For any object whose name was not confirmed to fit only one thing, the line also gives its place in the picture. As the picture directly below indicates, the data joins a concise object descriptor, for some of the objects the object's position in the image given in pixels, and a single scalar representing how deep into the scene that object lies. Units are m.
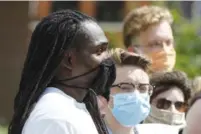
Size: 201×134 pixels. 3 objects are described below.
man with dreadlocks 5.81
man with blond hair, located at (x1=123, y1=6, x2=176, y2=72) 9.35
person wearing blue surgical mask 7.66
